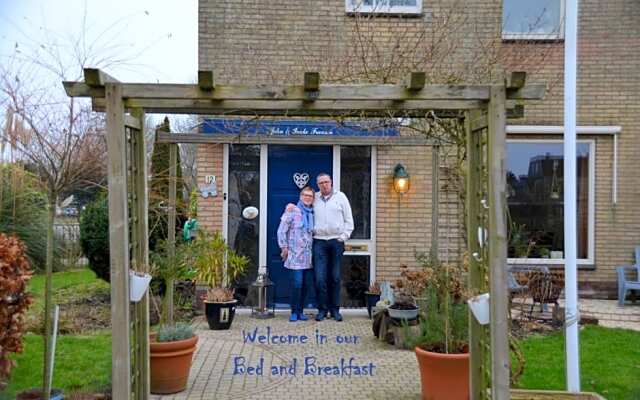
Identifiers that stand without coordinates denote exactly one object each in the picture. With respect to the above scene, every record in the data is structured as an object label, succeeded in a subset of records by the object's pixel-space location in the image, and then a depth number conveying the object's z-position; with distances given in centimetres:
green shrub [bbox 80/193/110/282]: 881
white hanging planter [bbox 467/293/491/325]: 369
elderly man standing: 787
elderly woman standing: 802
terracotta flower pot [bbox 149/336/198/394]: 486
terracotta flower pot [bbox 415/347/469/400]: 456
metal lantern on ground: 819
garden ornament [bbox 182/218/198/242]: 849
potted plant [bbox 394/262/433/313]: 602
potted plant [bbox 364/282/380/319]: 824
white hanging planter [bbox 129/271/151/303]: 379
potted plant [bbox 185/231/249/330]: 748
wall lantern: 855
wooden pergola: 360
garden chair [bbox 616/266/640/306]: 879
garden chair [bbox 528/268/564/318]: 796
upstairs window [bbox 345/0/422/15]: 855
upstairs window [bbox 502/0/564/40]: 943
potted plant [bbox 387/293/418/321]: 657
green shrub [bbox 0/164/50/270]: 763
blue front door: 867
